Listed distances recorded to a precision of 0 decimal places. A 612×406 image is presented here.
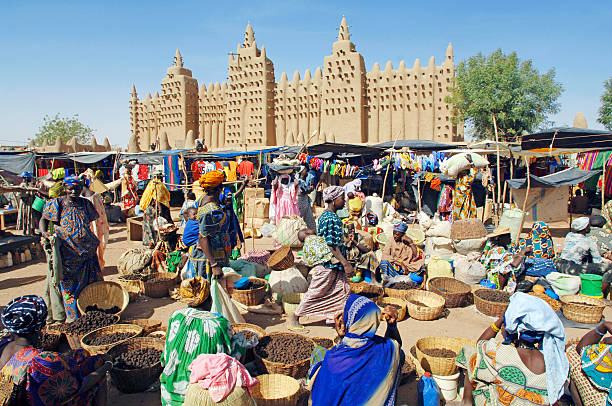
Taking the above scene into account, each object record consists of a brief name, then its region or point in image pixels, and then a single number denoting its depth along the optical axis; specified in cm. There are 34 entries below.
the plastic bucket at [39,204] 678
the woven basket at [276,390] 308
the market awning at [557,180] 954
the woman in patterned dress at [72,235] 480
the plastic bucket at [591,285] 561
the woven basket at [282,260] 665
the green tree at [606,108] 2327
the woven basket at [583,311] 496
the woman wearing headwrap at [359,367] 246
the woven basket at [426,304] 514
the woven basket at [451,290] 562
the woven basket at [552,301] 532
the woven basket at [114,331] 411
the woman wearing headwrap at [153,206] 873
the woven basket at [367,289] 577
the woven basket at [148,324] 448
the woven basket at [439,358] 355
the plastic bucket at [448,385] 349
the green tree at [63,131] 4997
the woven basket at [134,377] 346
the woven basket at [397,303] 517
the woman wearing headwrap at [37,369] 225
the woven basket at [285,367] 352
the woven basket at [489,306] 512
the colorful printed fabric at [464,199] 977
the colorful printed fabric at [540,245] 664
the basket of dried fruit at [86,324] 437
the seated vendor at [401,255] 643
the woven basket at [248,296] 545
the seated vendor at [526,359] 243
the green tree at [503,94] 2177
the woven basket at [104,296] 498
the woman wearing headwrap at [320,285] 445
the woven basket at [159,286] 608
